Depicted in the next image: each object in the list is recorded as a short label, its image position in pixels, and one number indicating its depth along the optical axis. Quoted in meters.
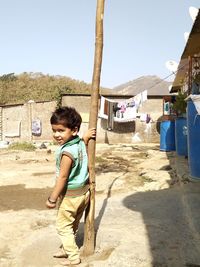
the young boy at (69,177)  2.82
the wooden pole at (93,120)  3.05
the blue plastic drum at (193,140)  5.34
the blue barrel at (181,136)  9.02
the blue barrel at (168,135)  11.54
